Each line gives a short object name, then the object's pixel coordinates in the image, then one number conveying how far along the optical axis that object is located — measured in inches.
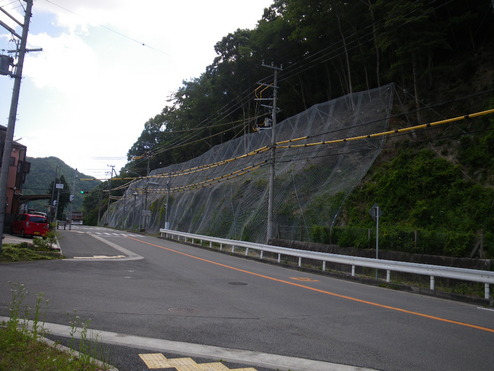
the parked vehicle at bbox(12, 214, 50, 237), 990.4
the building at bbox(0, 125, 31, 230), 1231.0
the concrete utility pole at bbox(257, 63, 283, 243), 868.6
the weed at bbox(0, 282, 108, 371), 150.2
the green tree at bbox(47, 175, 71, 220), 3139.8
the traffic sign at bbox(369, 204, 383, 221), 578.0
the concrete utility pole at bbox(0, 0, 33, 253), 526.3
